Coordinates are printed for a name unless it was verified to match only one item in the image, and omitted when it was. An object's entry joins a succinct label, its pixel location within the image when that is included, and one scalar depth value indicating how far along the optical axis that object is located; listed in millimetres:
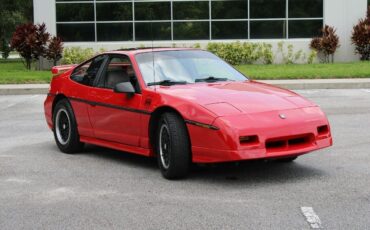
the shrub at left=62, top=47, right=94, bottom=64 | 27094
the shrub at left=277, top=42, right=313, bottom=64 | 28078
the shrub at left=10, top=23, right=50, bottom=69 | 26906
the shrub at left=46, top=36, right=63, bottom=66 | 27000
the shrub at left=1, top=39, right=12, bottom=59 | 45969
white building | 28266
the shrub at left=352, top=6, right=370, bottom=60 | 27281
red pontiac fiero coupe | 6883
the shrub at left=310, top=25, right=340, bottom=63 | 27672
